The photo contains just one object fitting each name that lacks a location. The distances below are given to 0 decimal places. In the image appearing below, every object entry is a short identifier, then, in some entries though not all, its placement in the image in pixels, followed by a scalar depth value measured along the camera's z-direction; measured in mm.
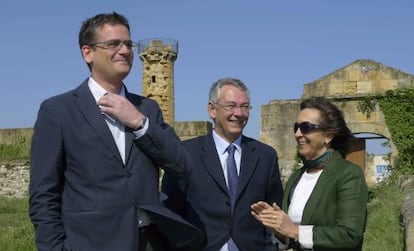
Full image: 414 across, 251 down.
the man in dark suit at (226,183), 3656
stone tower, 27297
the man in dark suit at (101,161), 2662
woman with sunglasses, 3100
